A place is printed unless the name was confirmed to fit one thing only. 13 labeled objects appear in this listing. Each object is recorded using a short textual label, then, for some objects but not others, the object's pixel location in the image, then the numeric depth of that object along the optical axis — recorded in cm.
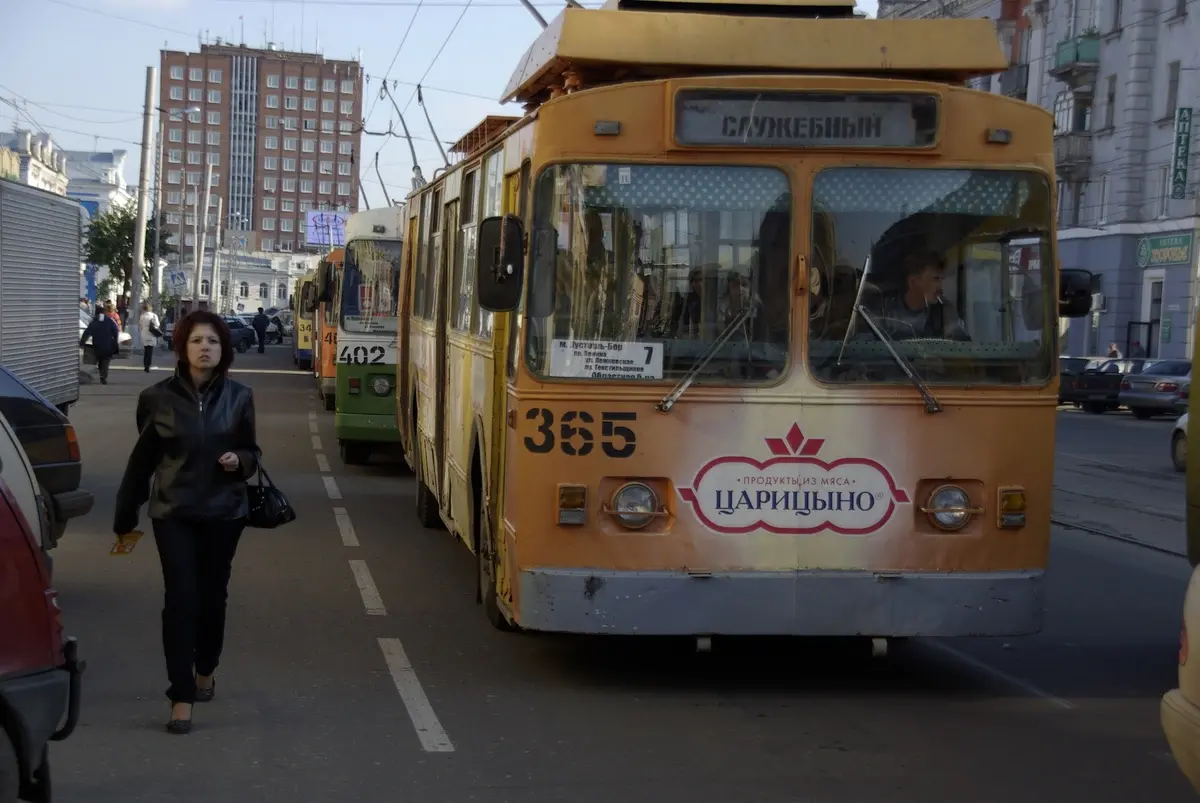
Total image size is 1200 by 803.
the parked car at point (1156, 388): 3703
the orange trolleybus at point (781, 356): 766
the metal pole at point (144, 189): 5119
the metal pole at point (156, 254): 6391
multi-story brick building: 18750
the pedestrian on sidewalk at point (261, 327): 6850
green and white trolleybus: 1889
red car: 433
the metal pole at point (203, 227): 8849
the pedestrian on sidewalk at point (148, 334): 4403
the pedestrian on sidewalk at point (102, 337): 3719
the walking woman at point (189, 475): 695
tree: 7969
